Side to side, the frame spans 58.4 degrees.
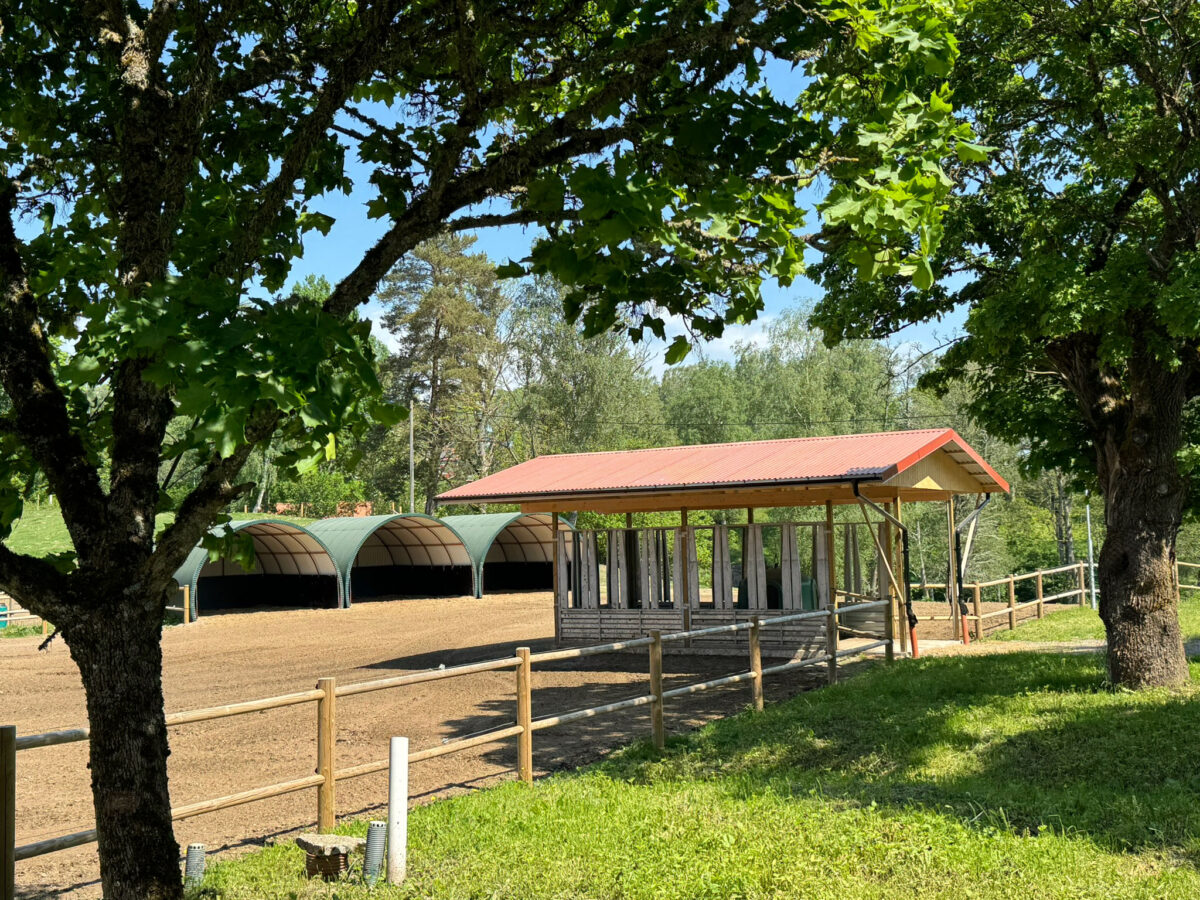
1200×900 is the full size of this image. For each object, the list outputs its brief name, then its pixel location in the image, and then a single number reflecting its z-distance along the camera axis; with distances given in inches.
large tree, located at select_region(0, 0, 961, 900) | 139.3
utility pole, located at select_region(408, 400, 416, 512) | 1920.3
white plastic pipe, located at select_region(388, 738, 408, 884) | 244.1
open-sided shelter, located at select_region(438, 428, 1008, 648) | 671.1
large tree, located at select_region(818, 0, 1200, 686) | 413.1
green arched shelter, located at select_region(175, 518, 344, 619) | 1320.1
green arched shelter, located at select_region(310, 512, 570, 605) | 1368.1
